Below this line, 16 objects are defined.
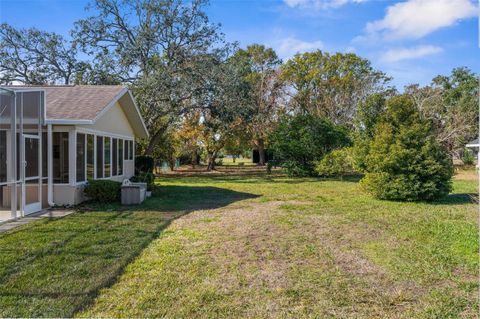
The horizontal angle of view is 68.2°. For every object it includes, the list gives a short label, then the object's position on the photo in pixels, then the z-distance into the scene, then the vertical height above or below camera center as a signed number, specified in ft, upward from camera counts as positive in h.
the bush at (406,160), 36.68 -0.12
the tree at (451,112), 103.16 +14.09
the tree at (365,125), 43.29 +4.81
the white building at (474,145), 84.38 +3.03
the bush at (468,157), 103.30 +0.21
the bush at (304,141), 71.20 +3.67
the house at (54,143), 26.66 +1.66
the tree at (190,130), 85.97 +7.38
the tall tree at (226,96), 67.67 +12.51
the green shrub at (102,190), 34.91 -2.90
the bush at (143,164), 57.41 -0.53
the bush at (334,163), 65.51 -0.71
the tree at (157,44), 68.08 +23.47
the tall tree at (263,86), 101.60 +21.95
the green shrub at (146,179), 44.47 -2.34
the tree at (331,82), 106.73 +24.16
